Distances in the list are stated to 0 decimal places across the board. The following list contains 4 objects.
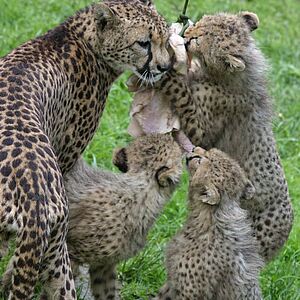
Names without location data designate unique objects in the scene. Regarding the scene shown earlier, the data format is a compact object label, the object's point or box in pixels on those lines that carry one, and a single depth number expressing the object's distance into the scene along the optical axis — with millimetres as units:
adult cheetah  8133
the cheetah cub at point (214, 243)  10180
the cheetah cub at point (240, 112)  11172
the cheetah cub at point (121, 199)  10000
